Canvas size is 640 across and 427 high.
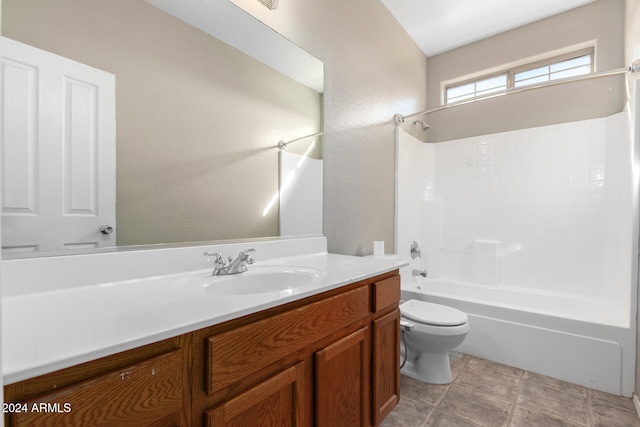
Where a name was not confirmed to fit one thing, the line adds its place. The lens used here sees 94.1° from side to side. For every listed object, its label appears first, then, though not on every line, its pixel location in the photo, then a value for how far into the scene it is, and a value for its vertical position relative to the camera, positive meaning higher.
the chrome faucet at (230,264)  1.16 -0.22
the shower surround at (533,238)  1.91 -0.23
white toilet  1.77 -0.76
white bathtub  1.75 -0.80
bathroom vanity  0.52 -0.38
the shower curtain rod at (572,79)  1.77 +0.85
